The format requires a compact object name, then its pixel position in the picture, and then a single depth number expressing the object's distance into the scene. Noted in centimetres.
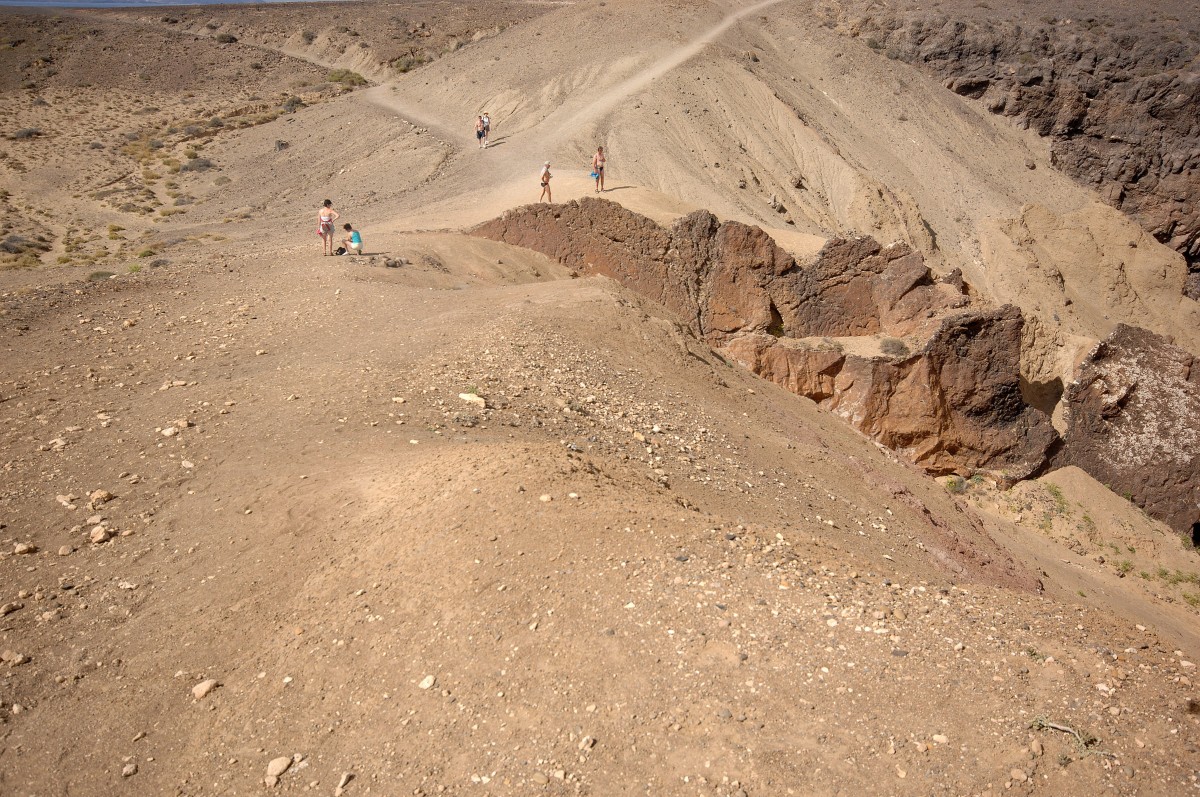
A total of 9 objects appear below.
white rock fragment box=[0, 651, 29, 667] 569
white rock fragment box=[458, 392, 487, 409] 951
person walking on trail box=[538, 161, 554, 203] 2195
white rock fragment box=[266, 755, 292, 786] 491
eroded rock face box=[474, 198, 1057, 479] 1380
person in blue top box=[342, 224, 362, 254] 1622
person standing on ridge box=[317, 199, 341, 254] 1622
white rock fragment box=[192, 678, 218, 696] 555
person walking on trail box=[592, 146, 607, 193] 2347
